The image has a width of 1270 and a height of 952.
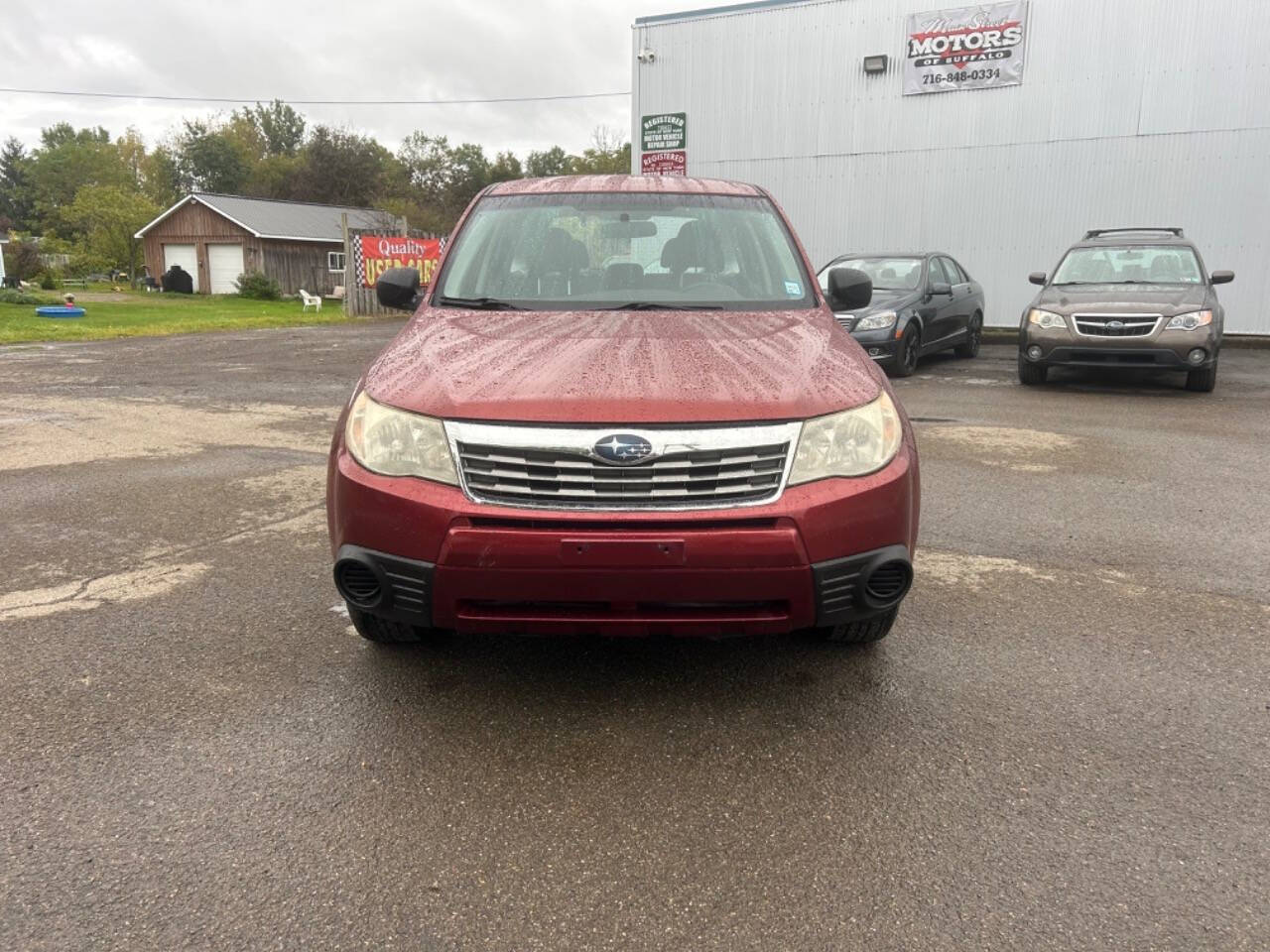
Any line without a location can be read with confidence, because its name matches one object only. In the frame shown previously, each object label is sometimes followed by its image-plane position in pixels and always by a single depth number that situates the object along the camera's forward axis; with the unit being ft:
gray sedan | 35.14
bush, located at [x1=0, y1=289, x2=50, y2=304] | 95.88
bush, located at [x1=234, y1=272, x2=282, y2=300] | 125.70
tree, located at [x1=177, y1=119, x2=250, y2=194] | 252.01
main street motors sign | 55.16
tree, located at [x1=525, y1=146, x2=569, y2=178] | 247.70
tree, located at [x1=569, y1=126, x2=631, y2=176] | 206.39
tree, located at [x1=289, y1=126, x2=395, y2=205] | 203.41
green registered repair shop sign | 64.34
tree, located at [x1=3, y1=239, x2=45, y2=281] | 139.44
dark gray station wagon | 29.99
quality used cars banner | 78.95
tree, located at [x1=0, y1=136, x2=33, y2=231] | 297.53
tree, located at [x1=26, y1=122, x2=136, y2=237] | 258.16
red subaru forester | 8.23
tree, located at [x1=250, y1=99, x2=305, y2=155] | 291.38
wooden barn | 135.44
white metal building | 51.72
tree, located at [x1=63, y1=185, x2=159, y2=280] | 143.74
